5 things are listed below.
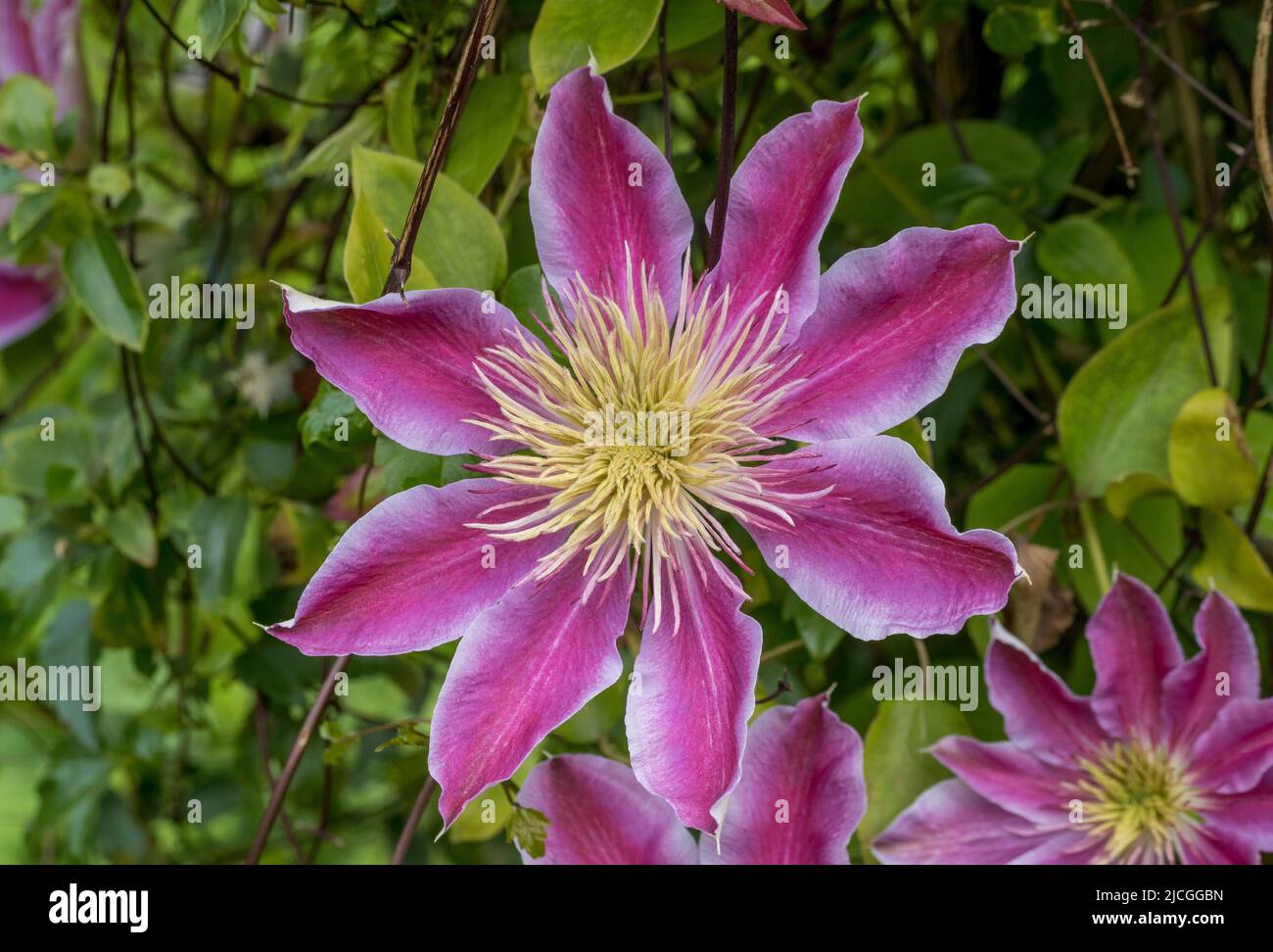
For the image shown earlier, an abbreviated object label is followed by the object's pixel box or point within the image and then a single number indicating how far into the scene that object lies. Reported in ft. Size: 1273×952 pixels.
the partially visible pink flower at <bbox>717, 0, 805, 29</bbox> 1.38
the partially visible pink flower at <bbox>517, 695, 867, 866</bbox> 1.75
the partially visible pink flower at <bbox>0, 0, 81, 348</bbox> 2.88
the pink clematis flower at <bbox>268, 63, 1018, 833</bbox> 1.48
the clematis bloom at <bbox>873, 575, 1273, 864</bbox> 1.83
